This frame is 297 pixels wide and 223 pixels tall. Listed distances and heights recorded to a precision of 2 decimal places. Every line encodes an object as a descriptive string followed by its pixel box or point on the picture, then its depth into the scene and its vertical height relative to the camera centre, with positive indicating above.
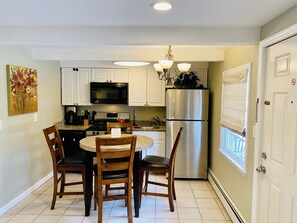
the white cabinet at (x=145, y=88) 4.88 +0.14
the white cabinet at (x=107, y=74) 4.86 +0.41
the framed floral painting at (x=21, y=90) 3.22 +0.06
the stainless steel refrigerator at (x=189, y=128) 4.29 -0.57
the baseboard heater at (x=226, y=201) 2.88 -1.41
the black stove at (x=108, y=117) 5.12 -0.46
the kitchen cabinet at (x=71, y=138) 4.50 -0.80
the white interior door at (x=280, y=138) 1.83 -0.34
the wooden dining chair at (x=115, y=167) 2.69 -0.82
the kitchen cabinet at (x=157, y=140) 4.63 -0.84
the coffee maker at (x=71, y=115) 4.94 -0.42
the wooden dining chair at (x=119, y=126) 4.01 -0.50
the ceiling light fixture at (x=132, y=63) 4.22 +0.55
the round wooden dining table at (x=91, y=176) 3.07 -1.01
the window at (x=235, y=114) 2.82 -0.22
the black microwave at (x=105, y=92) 4.79 +0.06
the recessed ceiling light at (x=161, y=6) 1.74 +0.65
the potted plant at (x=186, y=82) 4.45 +0.25
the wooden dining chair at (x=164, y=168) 3.28 -0.97
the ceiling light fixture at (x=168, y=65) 2.88 +0.39
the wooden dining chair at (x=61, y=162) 3.19 -0.90
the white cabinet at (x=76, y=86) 4.85 +0.17
